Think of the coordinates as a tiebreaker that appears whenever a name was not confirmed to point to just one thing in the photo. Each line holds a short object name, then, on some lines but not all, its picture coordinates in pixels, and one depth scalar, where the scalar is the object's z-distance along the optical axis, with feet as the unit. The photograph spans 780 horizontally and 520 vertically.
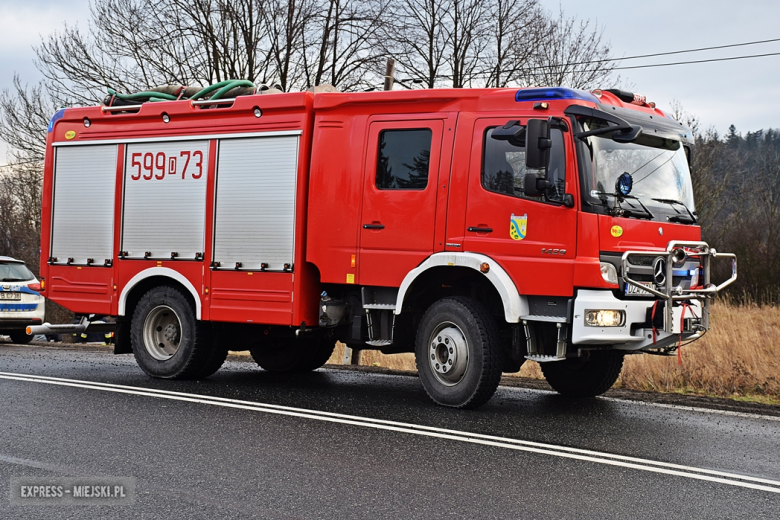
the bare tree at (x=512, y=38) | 85.20
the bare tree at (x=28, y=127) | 86.89
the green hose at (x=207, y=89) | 32.86
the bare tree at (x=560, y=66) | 83.76
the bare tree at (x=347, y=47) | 81.25
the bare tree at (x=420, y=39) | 82.79
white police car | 54.19
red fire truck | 24.31
